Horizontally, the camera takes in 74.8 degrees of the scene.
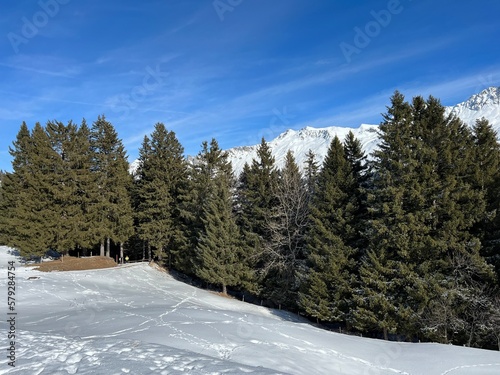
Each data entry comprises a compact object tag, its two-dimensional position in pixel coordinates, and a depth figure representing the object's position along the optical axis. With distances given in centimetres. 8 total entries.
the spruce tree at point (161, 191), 3506
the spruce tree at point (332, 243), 2152
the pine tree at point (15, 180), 3609
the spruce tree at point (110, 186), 3469
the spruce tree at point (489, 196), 1792
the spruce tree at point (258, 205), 2891
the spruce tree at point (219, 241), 2862
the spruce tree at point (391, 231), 1875
